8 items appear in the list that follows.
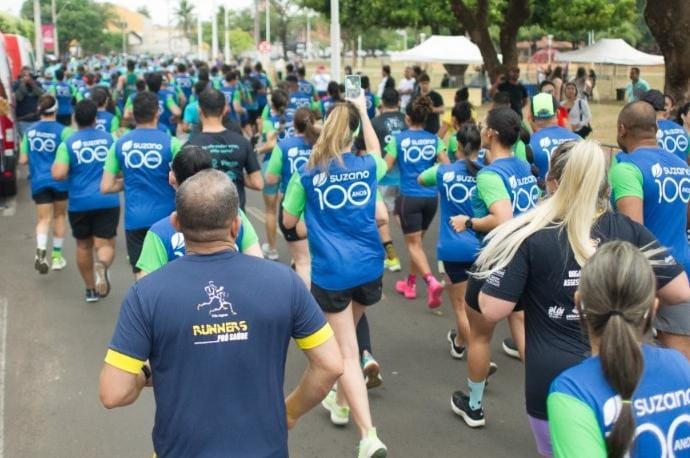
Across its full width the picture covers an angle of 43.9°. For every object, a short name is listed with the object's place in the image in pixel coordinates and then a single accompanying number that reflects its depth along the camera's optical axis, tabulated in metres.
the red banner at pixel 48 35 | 54.58
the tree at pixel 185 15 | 137.88
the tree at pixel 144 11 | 168.15
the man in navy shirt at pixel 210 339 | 2.77
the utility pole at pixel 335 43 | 17.45
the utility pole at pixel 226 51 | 52.54
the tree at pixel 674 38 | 11.30
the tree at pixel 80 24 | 93.88
